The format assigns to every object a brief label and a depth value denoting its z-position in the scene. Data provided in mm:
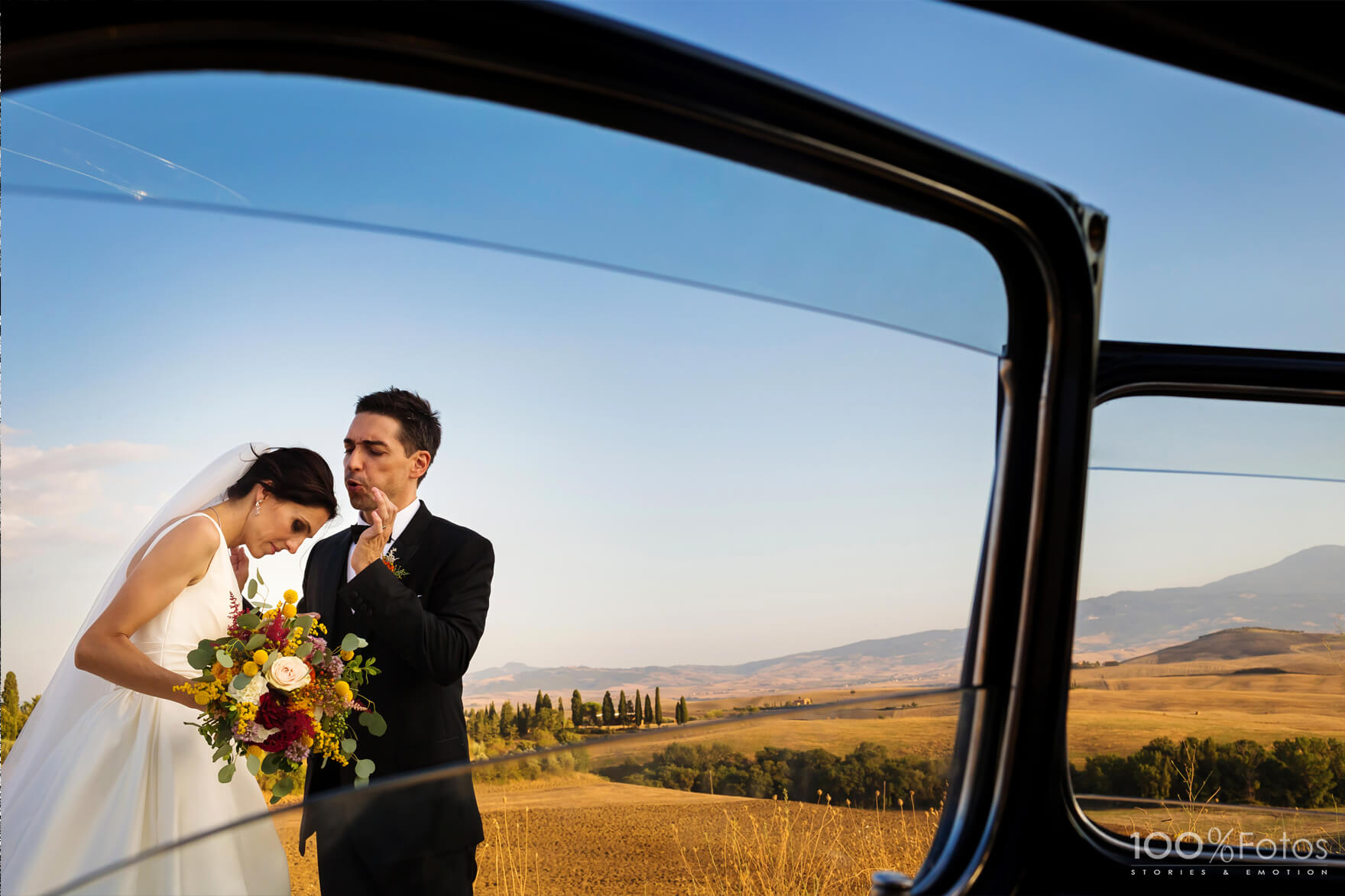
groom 2057
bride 1992
